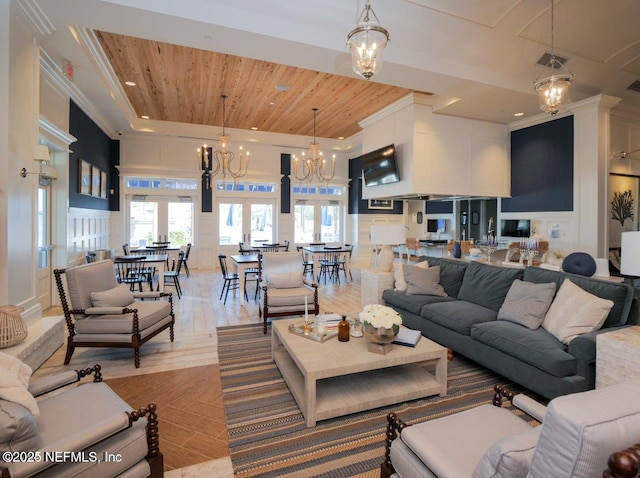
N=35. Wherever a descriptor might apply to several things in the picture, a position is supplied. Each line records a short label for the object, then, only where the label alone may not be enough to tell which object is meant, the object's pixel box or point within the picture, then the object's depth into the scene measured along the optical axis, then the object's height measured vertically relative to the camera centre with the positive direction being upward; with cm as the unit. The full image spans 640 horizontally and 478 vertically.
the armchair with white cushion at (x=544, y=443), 84 -60
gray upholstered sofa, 242 -81
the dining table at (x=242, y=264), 578 -46
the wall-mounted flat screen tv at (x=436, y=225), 1030 +43
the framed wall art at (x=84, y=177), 619 +117
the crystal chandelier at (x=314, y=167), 714 +194
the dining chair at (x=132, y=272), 547 -64
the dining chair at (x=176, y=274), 625 -68
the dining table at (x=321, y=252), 688 -31
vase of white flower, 255 -68
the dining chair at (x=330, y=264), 727 -60
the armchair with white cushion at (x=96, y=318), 322 -79
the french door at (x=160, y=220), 916 +52
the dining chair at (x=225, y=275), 596 -68
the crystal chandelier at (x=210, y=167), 909 +201
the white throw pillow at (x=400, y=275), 451 -51
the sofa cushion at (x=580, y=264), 318 -25
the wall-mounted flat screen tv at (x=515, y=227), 670 +23
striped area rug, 198 -131
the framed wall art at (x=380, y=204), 1092 +113
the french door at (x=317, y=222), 1071 +54
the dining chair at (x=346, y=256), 762 -41
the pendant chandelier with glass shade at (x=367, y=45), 258 +153
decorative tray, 286 -84
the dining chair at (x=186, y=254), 728 -37
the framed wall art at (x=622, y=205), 606 +63
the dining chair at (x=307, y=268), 831 -75
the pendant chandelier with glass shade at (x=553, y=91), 360 +163
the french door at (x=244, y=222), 992 +48
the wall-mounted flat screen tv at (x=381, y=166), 670 +153
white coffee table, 236 -116
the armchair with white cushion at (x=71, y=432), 128 -87
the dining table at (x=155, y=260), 551 -38
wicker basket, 275 -75
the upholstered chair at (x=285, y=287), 434 -69
